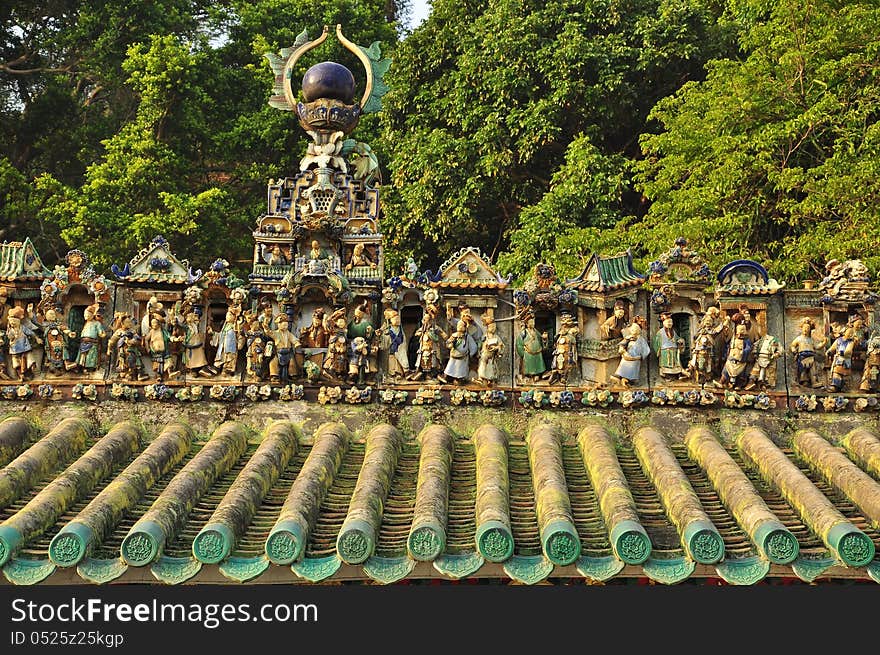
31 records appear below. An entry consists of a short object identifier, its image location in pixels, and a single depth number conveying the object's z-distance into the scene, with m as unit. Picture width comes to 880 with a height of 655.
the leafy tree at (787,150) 19.62
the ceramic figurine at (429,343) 10.66
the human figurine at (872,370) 10.31
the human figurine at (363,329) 10.73
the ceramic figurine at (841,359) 10.38
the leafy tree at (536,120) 24.28
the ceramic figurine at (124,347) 10.66
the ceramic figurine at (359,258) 11.19
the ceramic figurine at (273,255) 11.36
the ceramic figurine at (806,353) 10.52
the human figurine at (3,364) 10.70
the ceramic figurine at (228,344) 10.70
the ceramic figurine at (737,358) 10.48
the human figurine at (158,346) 10.72
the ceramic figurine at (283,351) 10.65
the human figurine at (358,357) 10.66
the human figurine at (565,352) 10.66
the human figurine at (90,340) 10.74
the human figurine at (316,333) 10.75
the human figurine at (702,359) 10.51
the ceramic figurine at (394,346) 10.75
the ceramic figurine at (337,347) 10.64
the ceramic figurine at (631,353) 10.55
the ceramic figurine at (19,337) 10.60
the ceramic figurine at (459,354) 10.62
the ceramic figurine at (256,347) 10.64
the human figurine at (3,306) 10.75
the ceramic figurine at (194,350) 10.80
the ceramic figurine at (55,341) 10.67
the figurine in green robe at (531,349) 10.72
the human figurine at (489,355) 10.66
